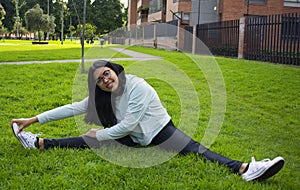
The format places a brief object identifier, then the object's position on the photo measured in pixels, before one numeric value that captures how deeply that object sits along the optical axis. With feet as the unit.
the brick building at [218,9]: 78.74
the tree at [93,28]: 156.91
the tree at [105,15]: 202.59
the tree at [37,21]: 150.00
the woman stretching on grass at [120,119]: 10.93
